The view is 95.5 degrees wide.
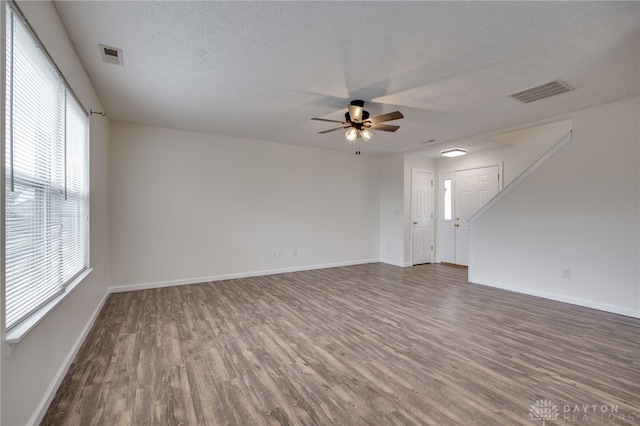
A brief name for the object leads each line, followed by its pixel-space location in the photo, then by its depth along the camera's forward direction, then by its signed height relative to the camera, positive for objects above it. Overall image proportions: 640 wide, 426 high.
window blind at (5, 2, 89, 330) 1.50 +0.23
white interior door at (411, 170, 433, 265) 6.73 -0.05
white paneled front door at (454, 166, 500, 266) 6.10 +0.43
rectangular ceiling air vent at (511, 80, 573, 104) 3.09 +1.38
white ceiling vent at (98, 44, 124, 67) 2.46 +1.38
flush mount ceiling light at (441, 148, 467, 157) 5.95 +1.30
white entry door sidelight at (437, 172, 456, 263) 6.86 -0.15
